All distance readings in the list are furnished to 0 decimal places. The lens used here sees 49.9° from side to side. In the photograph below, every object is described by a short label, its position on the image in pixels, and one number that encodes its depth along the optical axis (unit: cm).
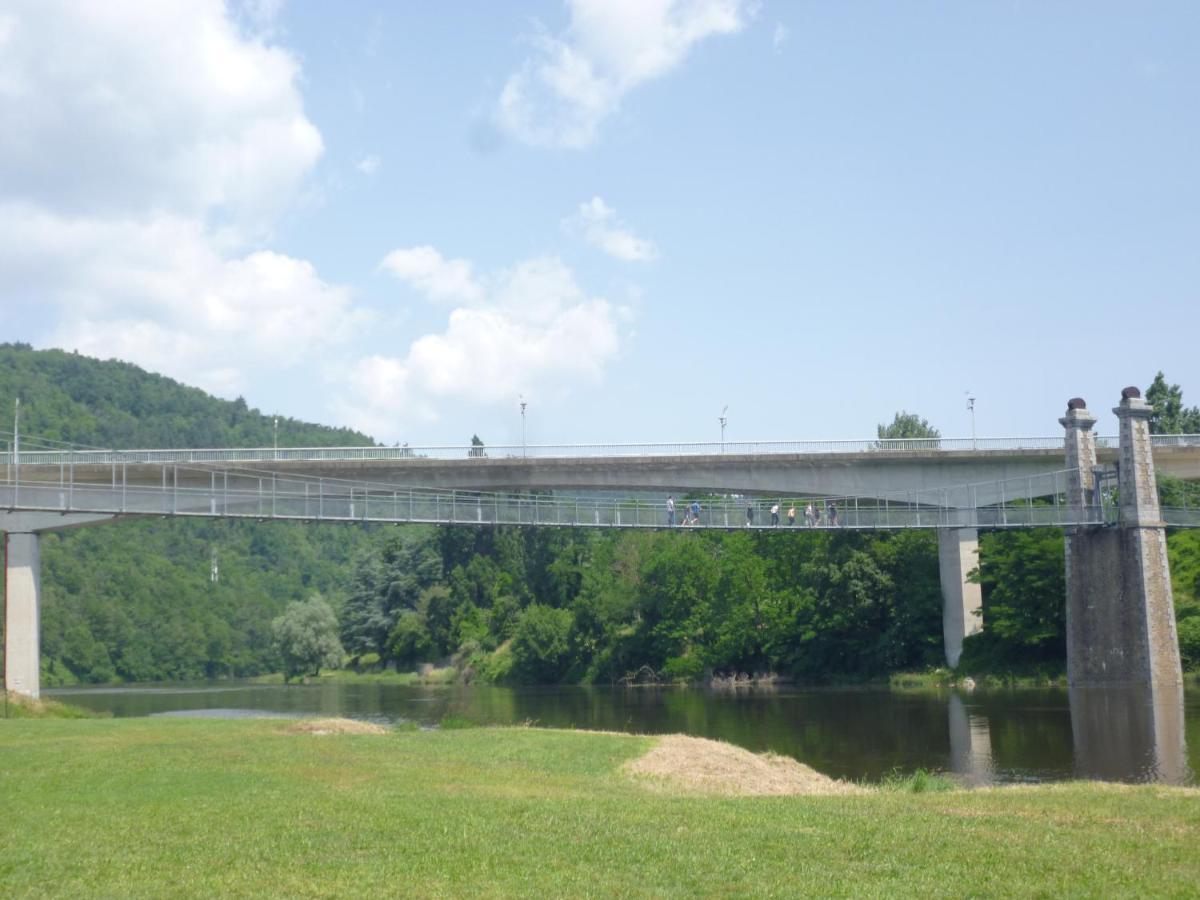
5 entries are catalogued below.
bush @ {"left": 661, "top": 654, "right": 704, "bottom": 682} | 8056
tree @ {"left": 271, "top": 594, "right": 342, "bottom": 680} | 11094
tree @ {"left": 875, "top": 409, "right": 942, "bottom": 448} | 10000
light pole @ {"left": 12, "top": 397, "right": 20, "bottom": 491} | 4716
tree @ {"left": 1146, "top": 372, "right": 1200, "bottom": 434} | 9100
